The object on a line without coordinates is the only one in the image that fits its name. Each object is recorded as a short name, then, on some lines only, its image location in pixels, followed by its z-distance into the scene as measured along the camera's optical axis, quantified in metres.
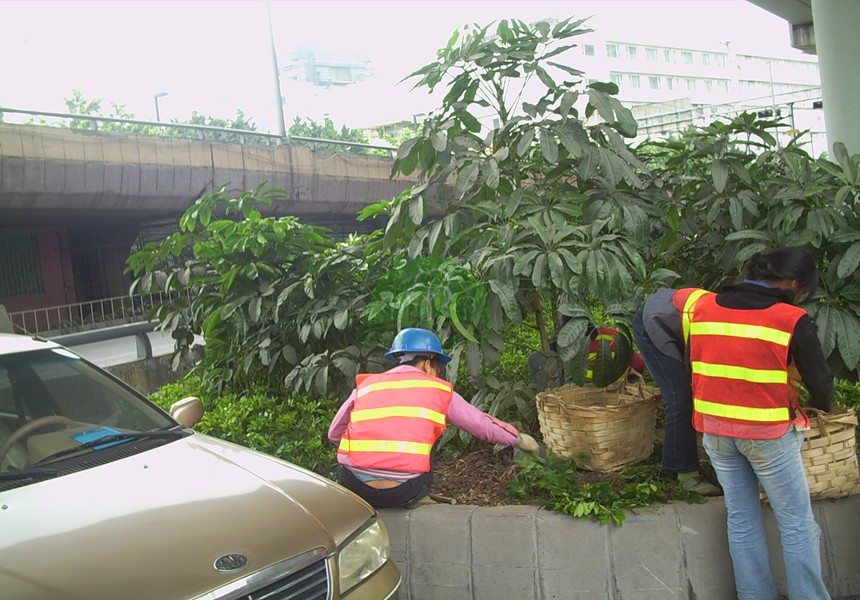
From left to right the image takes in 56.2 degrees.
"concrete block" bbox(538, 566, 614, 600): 3.70
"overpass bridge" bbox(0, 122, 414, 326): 11.34
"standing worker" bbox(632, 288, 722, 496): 3.72
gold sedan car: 2.50
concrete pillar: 8.51
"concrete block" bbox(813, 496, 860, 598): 3.71
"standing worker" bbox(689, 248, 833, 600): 3.14
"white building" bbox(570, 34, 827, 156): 55.22
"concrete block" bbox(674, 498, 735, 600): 3.68
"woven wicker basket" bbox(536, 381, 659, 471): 4.23
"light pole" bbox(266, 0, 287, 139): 10.43
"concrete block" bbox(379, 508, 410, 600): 4.03
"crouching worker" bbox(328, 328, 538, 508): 3.77
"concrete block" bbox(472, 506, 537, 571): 3.82
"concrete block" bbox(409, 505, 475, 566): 3.92
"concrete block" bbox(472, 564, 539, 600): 3.79
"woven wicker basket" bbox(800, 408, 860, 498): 3.54
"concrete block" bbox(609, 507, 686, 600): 3.67
